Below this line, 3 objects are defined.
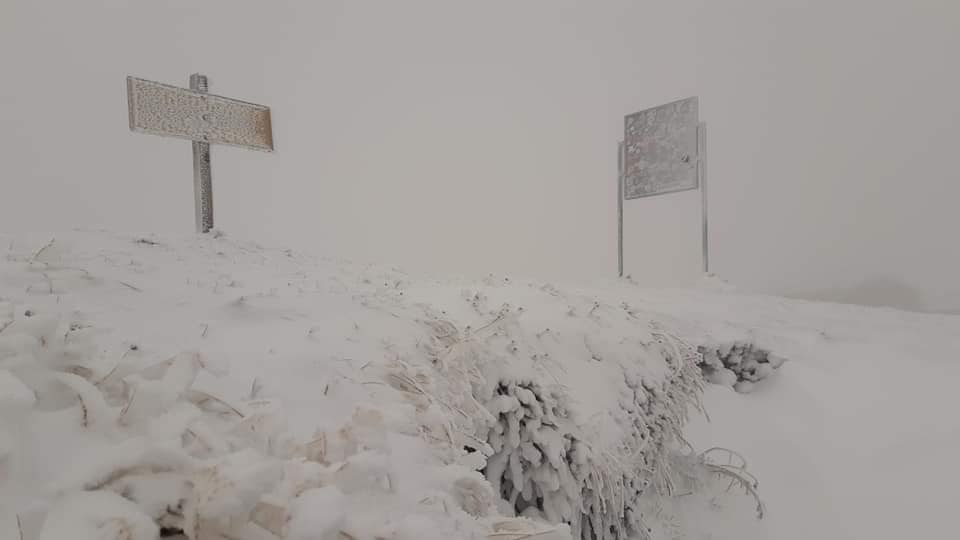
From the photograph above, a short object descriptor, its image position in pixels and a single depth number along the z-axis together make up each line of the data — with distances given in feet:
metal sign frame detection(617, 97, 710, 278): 12.51
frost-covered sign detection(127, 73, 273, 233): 7.43
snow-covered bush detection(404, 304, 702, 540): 3.01
